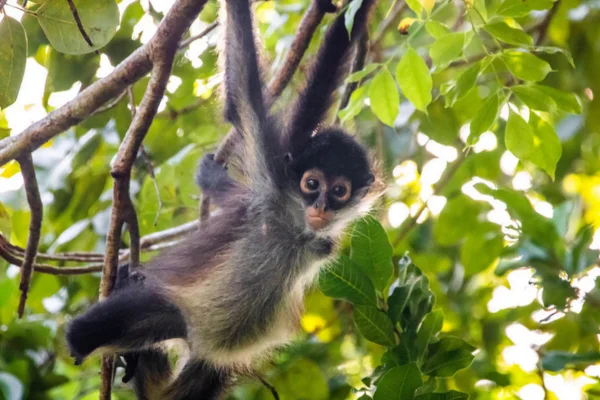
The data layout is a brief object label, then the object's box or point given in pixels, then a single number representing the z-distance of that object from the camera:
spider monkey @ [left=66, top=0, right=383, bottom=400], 7.04
